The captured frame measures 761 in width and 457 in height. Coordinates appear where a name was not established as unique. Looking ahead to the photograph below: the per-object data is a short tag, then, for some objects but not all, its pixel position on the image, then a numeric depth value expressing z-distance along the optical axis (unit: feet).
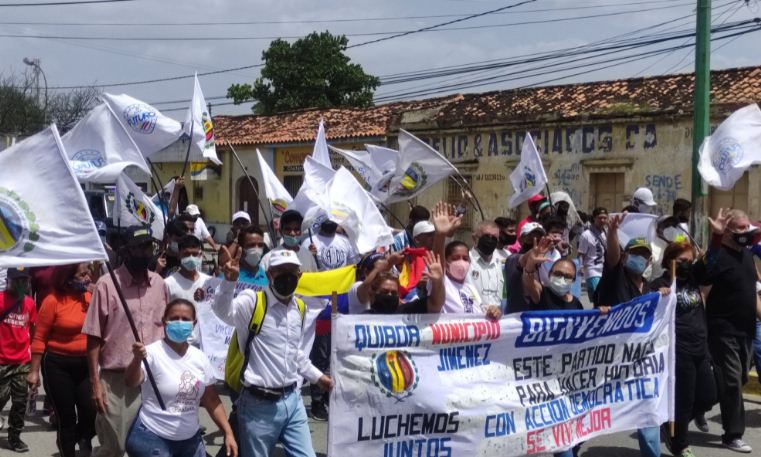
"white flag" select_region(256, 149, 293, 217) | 36.52
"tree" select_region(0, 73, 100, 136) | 145.69
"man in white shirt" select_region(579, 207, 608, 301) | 33.50
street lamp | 127.95
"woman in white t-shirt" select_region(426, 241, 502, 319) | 19.12
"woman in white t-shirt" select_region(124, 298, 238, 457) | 15.52
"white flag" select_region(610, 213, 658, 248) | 28.32
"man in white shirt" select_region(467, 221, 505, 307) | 24.53
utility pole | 40.83
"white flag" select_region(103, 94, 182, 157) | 33.55
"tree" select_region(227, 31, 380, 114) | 148.87
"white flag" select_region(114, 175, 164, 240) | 30.17
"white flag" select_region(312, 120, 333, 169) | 41.14
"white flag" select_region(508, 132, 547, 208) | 35.50
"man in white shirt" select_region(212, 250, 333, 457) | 16.39
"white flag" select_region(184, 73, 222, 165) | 36.52
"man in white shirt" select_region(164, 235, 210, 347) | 21.83
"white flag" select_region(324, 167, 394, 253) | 27.58
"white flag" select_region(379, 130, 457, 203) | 34.94
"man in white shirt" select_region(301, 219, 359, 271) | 29.35
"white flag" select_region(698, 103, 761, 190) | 29.58
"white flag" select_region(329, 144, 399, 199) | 41.08
